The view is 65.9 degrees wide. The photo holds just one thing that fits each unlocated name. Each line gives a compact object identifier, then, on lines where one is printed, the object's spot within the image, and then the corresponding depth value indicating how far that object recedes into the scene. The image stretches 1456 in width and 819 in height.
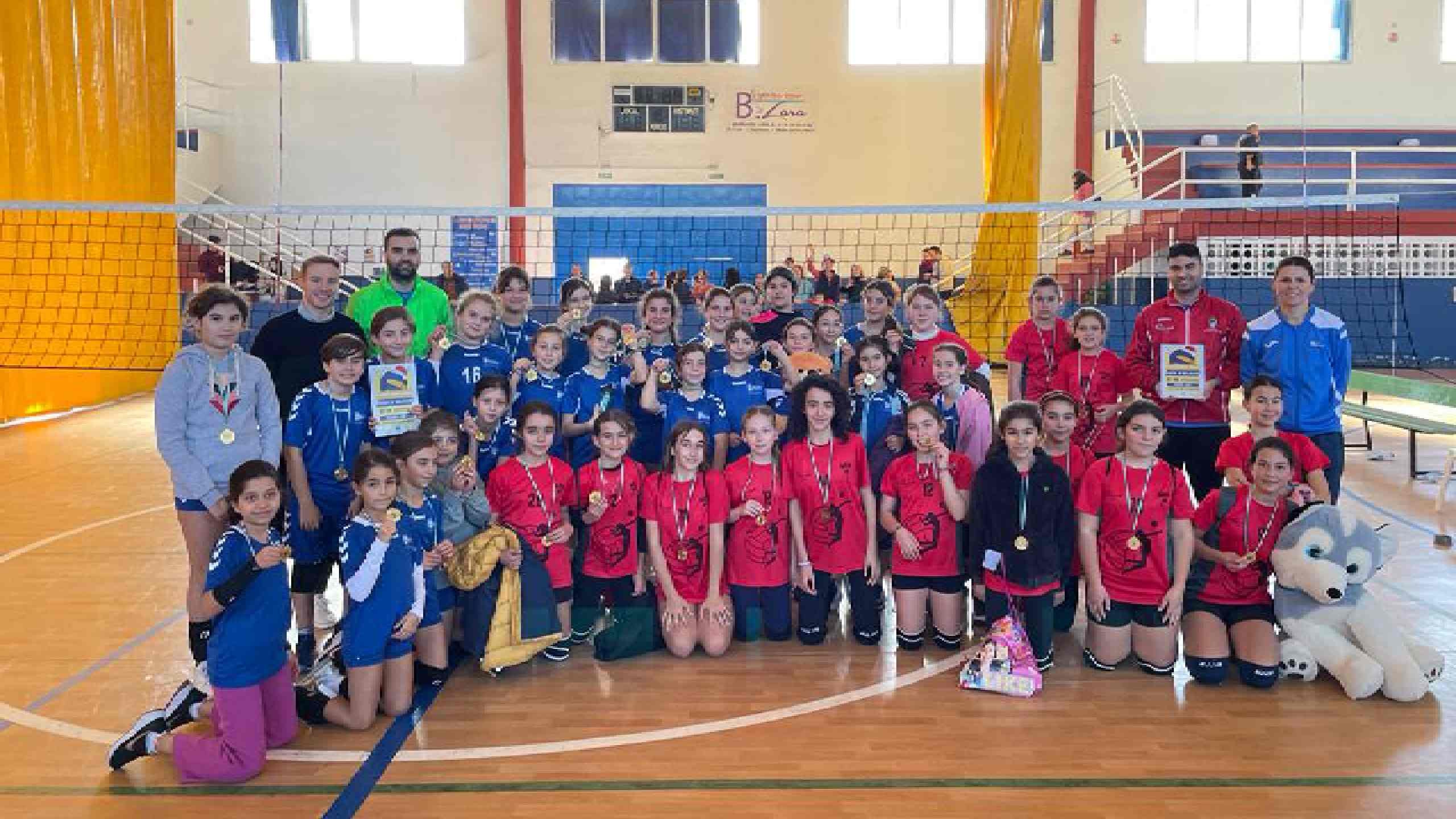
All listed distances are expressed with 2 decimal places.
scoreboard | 20.69
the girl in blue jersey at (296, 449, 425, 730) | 4.35
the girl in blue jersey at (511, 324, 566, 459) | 5.57
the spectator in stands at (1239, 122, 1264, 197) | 17.75
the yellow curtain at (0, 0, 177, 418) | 12.31
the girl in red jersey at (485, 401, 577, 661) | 5.14
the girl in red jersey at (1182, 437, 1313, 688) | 4.83
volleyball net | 12.84
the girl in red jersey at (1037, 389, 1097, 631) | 5.22
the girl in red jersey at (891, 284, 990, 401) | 6.07
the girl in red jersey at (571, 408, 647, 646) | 5.27
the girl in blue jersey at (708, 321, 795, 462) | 5.74
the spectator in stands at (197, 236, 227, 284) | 17.53
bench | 8.11
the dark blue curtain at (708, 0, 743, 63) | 20.64
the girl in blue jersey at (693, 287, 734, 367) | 6.13
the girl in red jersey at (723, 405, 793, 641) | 5.41
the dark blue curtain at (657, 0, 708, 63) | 20.67
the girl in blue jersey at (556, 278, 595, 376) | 6.06
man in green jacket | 5.73
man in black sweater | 5.23
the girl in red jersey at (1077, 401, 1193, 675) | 4.95
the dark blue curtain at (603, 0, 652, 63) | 20.64
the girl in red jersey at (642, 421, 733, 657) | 5.22
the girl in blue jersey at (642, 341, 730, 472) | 5.61
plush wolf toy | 4.66
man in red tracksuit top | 5.83
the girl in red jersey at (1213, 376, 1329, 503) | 5.09
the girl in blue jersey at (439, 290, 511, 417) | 5.61
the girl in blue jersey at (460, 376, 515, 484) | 5.21
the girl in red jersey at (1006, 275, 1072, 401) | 6.46
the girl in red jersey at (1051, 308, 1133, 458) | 6.01
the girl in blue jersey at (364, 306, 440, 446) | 5.04
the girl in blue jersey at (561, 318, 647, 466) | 5.73
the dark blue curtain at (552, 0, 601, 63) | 20.48
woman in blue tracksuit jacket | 5.50
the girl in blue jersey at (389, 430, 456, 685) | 4.57
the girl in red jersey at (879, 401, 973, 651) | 5.27
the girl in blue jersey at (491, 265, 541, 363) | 6.05
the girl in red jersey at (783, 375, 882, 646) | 5.42
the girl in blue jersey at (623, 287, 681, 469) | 5.98
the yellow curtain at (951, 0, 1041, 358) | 15.52
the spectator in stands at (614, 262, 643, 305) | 17.34
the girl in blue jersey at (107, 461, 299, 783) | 3.94
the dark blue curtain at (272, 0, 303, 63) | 20.23
